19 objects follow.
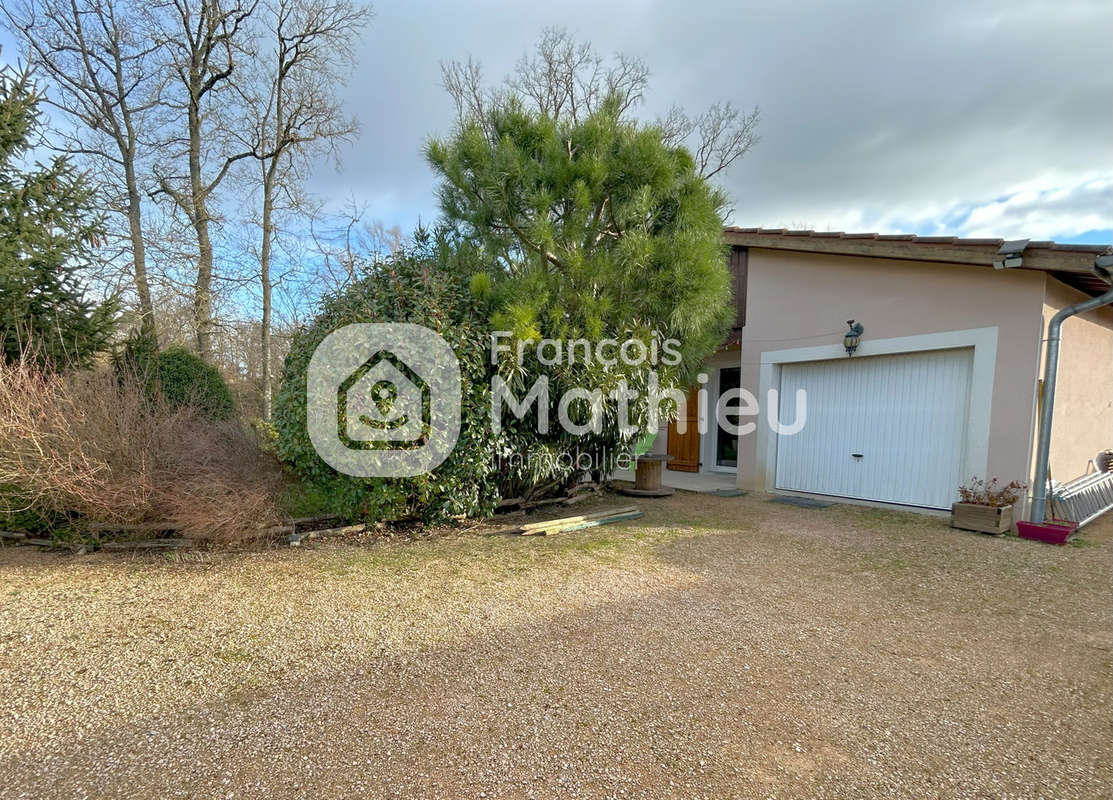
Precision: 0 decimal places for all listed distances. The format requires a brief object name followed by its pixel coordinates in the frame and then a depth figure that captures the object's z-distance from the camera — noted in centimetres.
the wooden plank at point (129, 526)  457
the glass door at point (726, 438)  948
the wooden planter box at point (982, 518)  538
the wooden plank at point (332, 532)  502
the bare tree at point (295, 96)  1288
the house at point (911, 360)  558
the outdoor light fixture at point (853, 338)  670
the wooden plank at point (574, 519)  555
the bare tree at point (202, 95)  1201
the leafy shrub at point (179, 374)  703
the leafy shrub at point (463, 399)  486
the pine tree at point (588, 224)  551
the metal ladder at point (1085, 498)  572
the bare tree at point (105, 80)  1100
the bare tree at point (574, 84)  1434
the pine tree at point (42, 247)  589
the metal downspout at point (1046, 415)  534
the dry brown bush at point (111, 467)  429
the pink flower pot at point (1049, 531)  520
